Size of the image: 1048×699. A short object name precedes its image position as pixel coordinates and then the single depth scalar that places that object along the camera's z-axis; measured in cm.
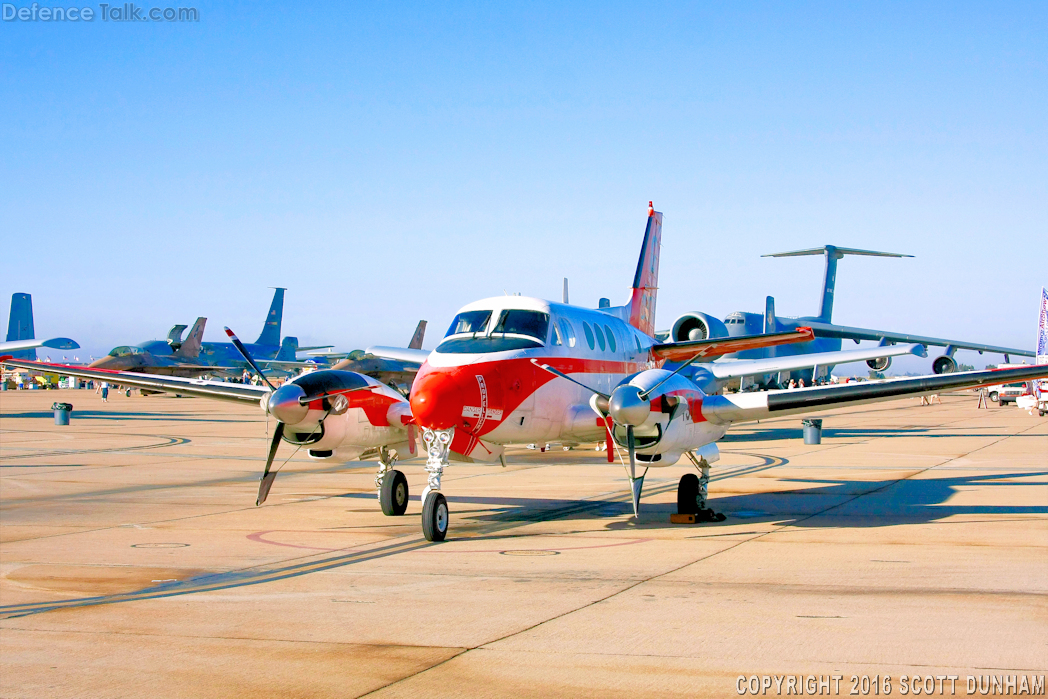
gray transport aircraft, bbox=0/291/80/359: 6341
